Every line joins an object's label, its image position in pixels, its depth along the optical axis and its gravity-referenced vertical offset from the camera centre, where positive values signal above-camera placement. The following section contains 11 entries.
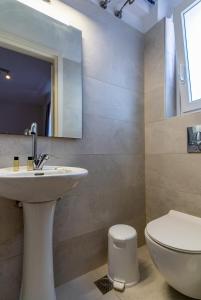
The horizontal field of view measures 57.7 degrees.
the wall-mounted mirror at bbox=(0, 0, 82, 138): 1.08 +0.51
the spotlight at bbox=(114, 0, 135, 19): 1.52 +1.17
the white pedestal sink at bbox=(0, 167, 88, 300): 0.94 -0.51
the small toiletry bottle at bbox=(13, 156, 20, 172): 1.02 -0.06
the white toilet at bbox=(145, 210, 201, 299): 0.89 -0.52
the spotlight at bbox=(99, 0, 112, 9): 1.43 +1.17
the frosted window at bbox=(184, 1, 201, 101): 1.46 +0.86
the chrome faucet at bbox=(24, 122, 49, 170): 1.07 +0.00
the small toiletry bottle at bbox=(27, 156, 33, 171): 1.05 -0.06
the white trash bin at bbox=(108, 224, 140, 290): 1.21 -0.72
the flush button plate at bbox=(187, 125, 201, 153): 1.32 +0.09
